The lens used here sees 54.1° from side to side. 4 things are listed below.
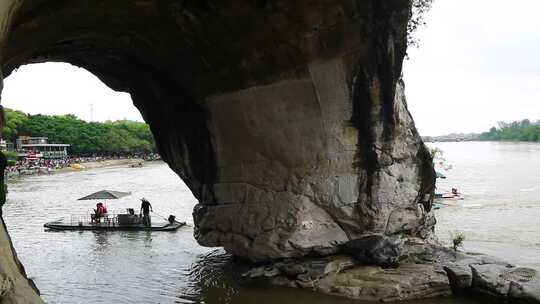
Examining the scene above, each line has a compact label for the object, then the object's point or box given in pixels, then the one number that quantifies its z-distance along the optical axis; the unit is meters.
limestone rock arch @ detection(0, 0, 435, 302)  10.31
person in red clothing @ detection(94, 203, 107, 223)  18.77
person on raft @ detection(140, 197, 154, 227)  18.17
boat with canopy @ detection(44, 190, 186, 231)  17.97
